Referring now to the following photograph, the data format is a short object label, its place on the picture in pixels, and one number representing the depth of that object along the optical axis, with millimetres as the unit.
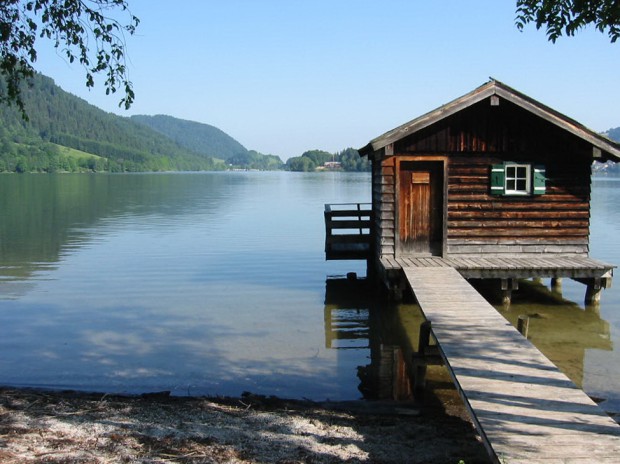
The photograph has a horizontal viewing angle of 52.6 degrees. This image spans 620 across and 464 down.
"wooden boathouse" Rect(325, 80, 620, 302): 16438
